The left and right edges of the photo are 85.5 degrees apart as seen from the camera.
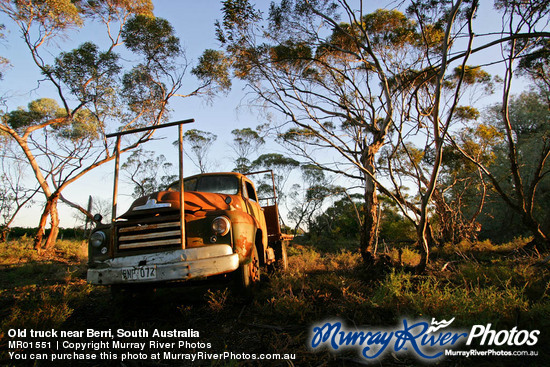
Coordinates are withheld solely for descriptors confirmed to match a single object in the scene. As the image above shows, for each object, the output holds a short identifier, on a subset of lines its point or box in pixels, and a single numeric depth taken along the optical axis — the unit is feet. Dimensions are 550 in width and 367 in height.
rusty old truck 11.53
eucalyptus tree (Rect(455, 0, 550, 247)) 20.70
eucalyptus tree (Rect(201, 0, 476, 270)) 25.05
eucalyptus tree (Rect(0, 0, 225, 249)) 41.29
